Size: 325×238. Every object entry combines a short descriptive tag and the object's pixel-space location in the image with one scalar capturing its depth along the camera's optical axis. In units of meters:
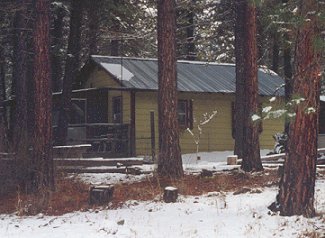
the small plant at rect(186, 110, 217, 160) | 25.78
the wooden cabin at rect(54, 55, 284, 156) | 23.30
